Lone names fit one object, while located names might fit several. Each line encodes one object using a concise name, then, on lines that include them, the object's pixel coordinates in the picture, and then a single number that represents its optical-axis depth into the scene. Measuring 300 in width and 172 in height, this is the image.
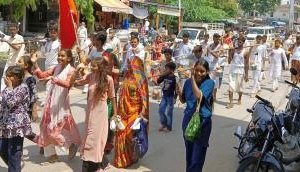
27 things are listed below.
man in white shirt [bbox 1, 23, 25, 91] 7.31
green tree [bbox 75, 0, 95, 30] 19.29
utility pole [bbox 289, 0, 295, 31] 44.65
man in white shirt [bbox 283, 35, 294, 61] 14.59
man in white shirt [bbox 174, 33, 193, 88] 9.10
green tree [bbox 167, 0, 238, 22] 36.06
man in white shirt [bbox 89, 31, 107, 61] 5.71
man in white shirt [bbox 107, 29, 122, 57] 10.12
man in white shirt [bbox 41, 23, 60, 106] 7.41
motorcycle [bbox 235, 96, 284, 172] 4.29
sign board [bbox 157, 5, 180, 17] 27.59
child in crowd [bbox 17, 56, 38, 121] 5.39
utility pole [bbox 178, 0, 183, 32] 29.62
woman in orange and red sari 5.20
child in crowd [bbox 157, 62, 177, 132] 6.83
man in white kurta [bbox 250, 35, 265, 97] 10.45
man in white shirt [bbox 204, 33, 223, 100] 8.93
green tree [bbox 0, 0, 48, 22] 16.43
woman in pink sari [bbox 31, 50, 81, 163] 5.04
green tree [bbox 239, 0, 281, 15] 67.13
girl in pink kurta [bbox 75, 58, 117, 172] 4.46
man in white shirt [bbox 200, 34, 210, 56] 9.27
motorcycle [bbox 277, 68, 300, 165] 4.85
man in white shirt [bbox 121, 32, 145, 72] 7.01
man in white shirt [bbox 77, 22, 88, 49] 13.88
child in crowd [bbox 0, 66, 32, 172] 4.28
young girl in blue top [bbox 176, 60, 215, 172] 4.30
